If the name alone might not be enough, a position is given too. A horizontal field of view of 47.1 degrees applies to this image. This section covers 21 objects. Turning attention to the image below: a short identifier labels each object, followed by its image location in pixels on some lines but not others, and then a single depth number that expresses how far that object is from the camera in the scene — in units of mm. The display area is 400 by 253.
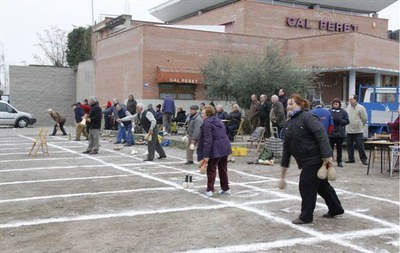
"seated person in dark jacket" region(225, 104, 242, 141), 16922
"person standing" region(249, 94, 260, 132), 16438
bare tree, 57062
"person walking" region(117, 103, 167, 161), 12891
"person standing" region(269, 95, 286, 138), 13906
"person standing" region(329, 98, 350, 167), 12234
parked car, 29188
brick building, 26766
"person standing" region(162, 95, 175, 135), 21000
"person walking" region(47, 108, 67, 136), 22416
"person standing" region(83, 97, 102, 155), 14445
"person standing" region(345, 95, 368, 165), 12539
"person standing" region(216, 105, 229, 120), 16344
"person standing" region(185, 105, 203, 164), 10001
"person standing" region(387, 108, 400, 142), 11055
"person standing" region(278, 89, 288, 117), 15483
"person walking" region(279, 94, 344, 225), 6215
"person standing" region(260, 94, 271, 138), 15133
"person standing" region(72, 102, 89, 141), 21359
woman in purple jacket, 8086
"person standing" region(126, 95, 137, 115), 20734
